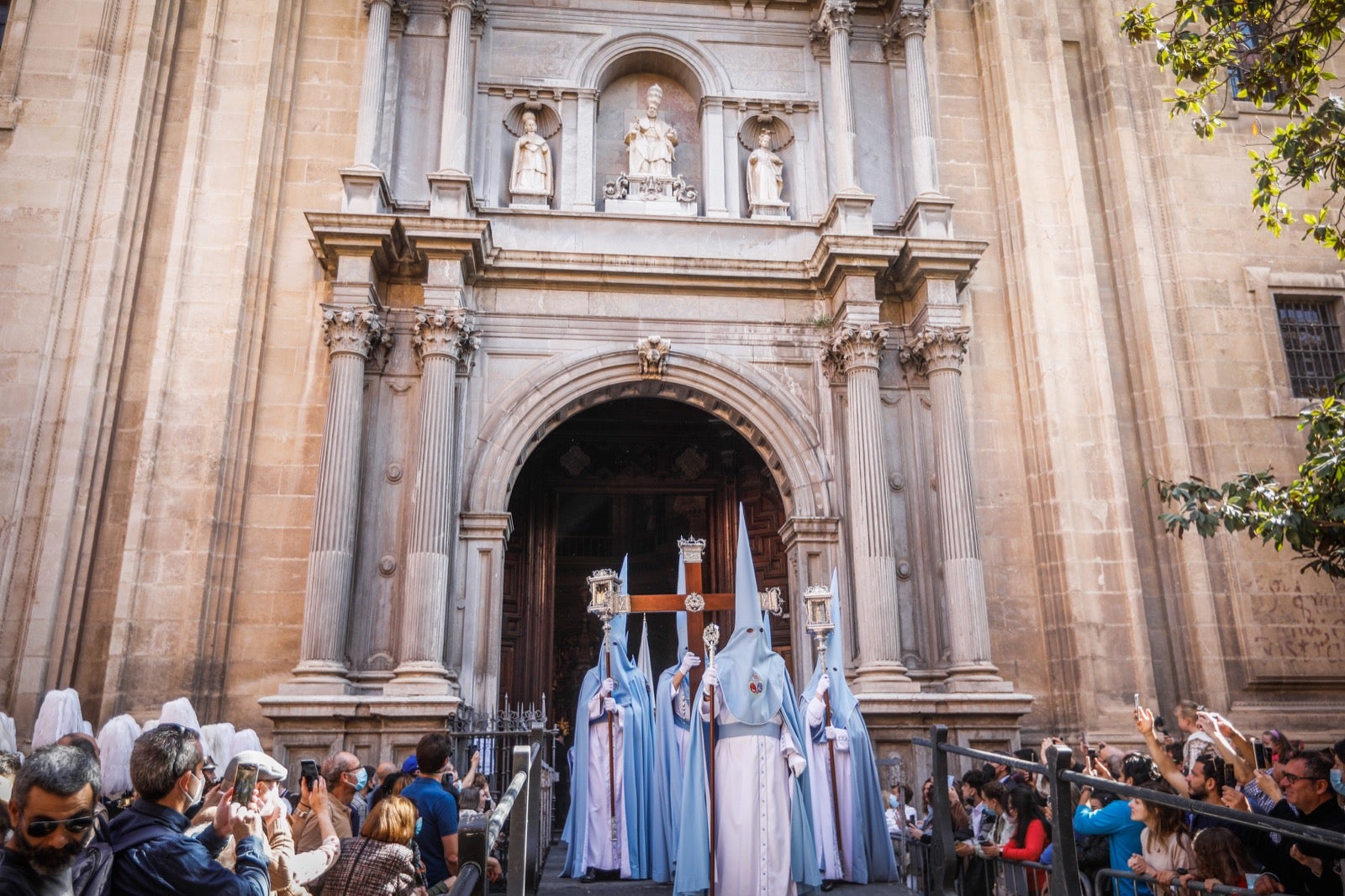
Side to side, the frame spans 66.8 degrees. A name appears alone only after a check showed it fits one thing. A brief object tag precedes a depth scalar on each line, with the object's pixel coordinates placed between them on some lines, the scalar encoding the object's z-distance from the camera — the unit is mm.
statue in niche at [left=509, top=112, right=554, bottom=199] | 14844
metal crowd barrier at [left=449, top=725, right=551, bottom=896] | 4430
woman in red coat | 7051
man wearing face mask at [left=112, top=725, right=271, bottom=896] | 3564
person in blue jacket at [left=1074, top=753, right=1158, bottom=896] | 6359
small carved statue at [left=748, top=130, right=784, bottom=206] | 15234
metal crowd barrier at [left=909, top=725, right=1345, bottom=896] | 4340
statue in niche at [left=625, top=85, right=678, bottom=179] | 15320
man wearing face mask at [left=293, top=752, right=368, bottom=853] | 6059
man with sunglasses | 3186
